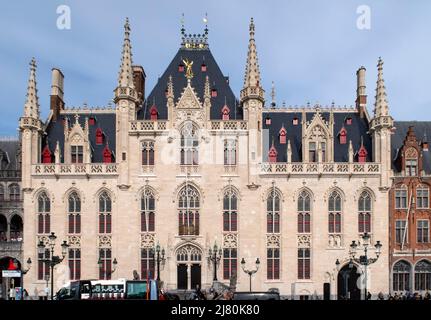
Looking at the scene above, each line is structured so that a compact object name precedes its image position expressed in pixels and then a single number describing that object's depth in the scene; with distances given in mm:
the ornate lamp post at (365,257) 34269
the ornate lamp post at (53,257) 35562
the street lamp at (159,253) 50756
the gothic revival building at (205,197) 51625
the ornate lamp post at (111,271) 50500
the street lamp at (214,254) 51016
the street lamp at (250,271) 49319
